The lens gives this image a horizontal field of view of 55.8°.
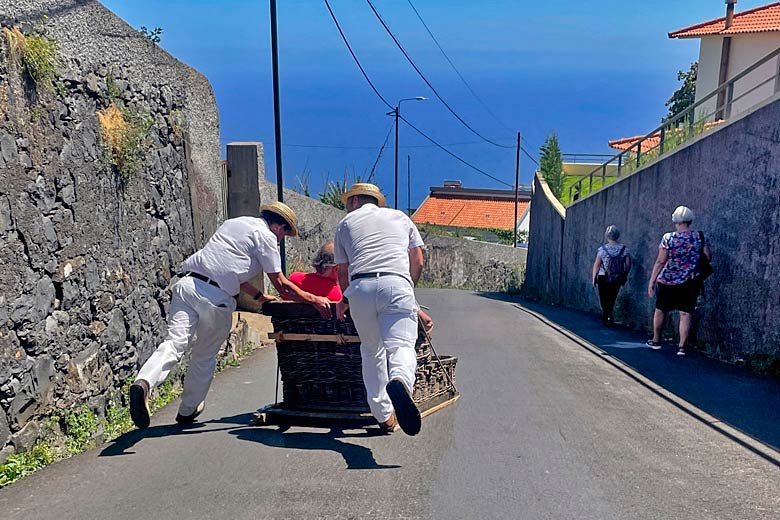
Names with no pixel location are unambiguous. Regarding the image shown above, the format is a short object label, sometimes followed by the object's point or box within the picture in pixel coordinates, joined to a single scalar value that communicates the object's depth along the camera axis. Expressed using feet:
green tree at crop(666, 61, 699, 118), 141.90
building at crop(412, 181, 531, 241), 209.26
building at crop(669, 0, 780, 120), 87.20
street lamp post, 124.67
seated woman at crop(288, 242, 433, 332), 19.44
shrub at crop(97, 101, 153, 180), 19.45
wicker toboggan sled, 18.37
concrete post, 40.32
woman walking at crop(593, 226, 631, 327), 40.93
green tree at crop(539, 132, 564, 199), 195.21
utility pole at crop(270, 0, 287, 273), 41.60
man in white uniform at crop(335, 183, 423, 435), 16.61
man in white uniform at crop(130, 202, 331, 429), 17.90
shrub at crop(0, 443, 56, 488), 14.64
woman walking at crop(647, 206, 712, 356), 29.68
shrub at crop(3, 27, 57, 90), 15.28
